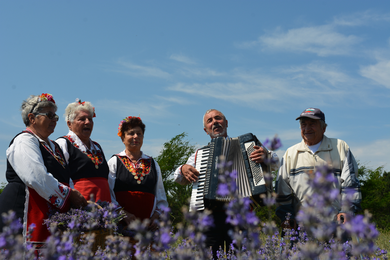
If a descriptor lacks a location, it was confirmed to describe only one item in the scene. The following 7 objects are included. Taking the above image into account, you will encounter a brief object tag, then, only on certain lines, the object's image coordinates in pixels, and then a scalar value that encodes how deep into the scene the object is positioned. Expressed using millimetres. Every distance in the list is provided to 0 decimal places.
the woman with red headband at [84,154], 3484
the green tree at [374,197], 13039
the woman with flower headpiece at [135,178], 3855
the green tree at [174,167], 11617
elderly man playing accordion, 3809
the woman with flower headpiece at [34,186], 2727
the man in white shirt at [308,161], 3596
